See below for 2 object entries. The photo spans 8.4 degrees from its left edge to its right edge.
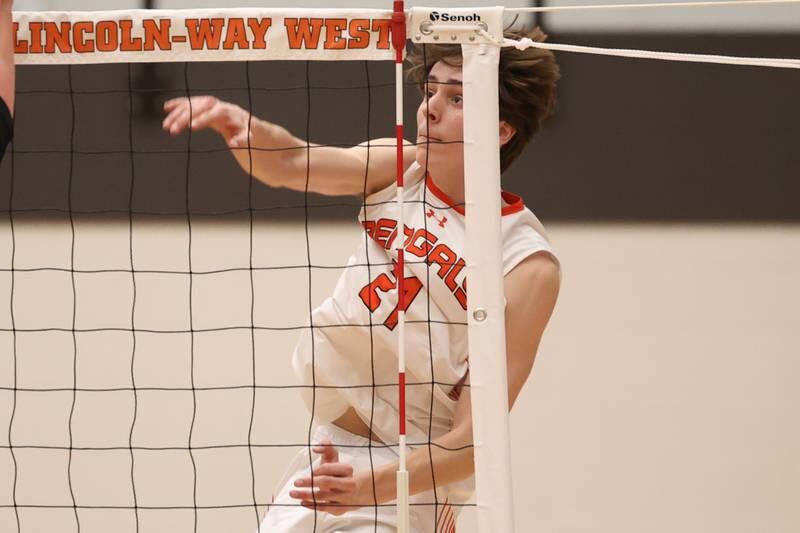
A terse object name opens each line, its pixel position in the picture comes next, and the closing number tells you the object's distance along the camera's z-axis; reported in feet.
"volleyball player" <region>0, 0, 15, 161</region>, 27.88
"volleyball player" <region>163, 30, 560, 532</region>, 29.11
